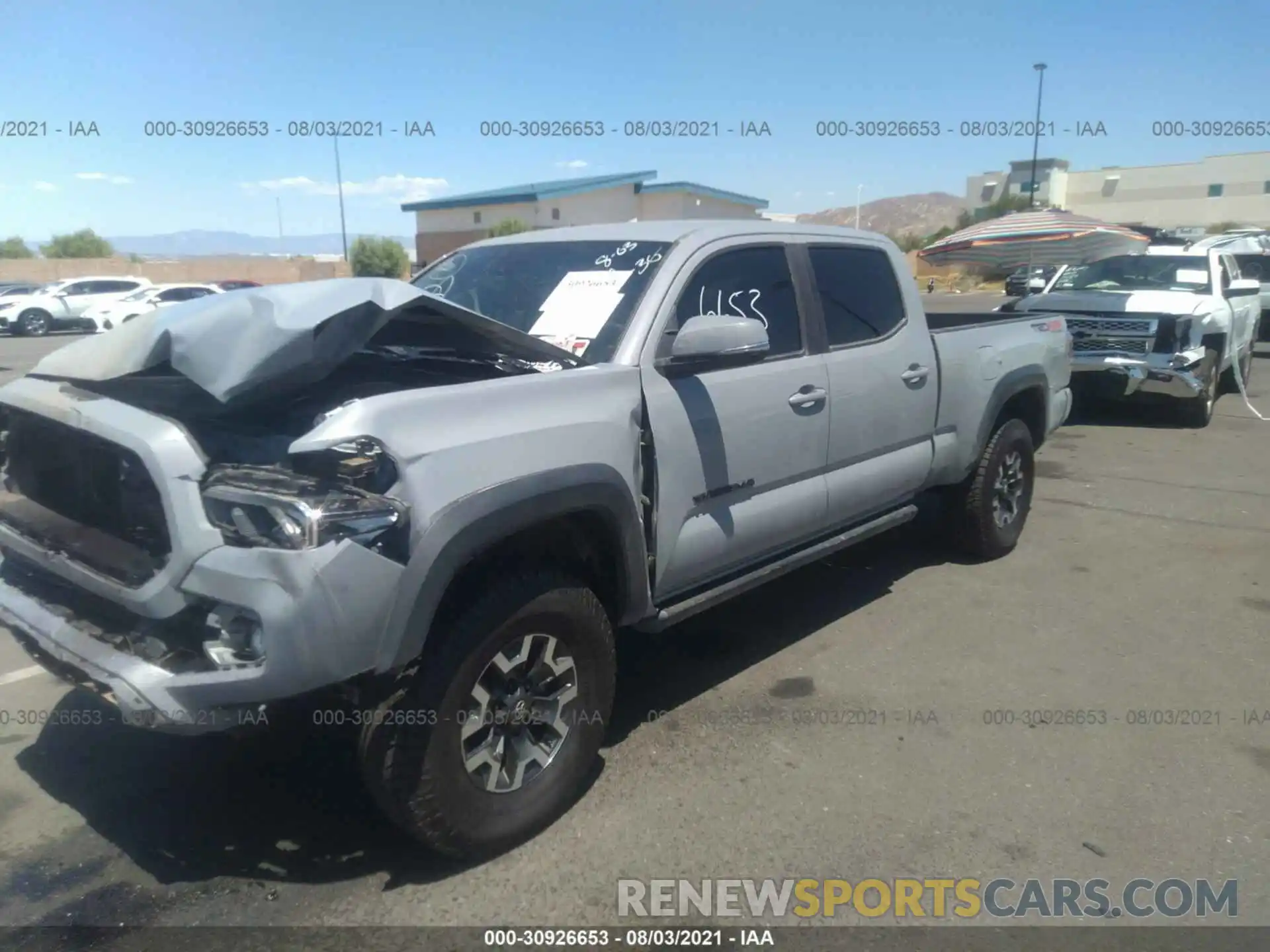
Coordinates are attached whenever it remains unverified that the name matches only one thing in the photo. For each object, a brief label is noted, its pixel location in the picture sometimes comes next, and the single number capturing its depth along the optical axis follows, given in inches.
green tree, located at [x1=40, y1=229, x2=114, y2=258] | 2506.2
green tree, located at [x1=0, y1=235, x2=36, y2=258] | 2556.6
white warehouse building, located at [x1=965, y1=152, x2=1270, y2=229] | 2516.0
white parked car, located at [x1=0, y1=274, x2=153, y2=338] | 1048.8
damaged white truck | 401.4
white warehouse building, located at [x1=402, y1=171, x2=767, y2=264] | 1346.0
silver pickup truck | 104.2
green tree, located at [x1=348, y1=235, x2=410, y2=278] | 1652.3
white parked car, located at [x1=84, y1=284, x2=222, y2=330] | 1085.1
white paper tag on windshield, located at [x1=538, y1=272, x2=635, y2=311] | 154.5
